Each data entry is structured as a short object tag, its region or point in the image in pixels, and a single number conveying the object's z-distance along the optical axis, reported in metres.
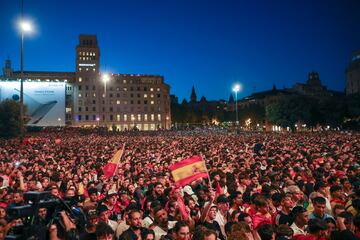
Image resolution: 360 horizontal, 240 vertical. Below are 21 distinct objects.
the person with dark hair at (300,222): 5.55
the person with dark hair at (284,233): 4.82
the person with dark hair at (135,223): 5.68
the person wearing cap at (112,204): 7.52
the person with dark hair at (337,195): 7.34
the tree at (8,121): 48.48
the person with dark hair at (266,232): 4.90
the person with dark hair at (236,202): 7.22
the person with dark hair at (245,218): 5.68
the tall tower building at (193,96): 194.51
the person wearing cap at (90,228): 5.37
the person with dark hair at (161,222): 6.07
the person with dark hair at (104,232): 4.93
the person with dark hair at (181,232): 5.03
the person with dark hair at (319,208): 6.09
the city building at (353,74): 108.69
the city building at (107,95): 117.75
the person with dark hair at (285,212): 6.04
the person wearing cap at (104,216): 6.30
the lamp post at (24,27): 23.82
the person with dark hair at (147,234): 5.21
